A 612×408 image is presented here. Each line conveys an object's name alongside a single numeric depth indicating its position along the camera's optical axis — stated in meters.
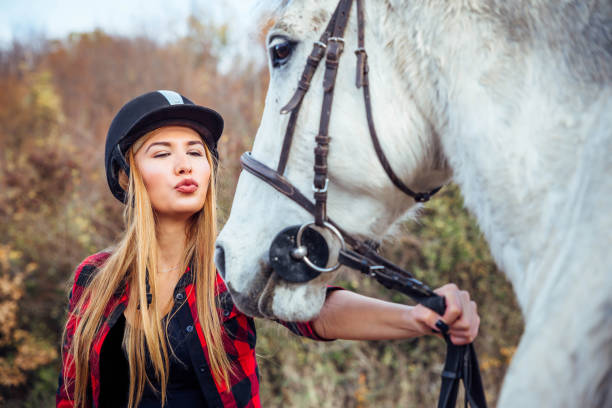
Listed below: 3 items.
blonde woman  1.86
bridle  1.41
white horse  0.98
